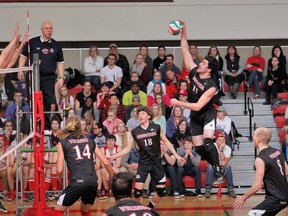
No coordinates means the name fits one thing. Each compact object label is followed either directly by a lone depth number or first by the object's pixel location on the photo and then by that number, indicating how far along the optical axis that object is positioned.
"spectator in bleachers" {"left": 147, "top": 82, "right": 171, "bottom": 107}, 20.98
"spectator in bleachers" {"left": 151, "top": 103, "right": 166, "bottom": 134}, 20.19
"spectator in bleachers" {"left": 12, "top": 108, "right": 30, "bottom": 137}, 14.65
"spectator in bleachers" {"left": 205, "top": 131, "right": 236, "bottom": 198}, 19.06
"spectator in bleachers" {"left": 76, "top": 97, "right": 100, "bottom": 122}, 20.67
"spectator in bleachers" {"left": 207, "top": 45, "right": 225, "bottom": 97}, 22.08
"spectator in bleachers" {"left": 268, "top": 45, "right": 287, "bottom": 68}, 22.48
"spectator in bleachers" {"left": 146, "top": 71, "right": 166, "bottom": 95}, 21.53
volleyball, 14.80
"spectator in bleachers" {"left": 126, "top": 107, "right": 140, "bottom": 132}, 20.23
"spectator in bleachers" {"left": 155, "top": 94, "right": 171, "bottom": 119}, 20.48
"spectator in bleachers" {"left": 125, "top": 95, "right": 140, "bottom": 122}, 20.66
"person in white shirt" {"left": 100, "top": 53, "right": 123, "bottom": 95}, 21.91
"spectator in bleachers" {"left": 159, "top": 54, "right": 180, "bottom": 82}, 22.16
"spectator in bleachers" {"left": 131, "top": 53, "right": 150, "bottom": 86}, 22.19
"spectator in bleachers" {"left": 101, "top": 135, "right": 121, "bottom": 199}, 18.92
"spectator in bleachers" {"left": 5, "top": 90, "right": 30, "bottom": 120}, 14.06
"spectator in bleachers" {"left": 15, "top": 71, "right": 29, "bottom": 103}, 14.57
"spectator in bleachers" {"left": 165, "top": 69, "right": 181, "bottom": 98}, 21.69
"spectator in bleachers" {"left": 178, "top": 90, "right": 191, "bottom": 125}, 20.67
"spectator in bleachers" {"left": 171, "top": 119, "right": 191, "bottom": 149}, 19.69
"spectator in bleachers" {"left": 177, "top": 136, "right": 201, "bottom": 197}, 19.20
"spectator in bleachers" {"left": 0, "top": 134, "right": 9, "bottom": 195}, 13.40
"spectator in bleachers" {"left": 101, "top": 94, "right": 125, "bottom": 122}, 20.62
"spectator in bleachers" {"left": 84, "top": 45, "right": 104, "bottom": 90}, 22.36
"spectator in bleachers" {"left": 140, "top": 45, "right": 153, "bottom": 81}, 22.47
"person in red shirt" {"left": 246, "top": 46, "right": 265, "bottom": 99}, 22.67
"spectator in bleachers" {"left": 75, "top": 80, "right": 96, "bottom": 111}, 21.11
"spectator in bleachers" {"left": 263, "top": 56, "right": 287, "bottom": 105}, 22.19
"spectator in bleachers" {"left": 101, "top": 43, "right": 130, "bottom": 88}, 22.45
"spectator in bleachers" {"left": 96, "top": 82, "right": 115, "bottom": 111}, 20.86
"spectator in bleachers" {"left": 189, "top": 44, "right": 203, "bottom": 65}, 22.22
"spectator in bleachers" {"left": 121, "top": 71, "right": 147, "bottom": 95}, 21.55
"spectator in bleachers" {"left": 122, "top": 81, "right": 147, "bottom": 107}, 21.17
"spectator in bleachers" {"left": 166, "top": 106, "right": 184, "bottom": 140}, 20.08
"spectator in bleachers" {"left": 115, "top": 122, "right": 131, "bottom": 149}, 19.55
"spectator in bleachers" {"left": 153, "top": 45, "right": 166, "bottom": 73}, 22.55
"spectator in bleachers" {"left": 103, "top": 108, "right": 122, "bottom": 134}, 20.16
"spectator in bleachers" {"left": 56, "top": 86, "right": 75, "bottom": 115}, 16.34
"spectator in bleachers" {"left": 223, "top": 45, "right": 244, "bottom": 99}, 22.52
